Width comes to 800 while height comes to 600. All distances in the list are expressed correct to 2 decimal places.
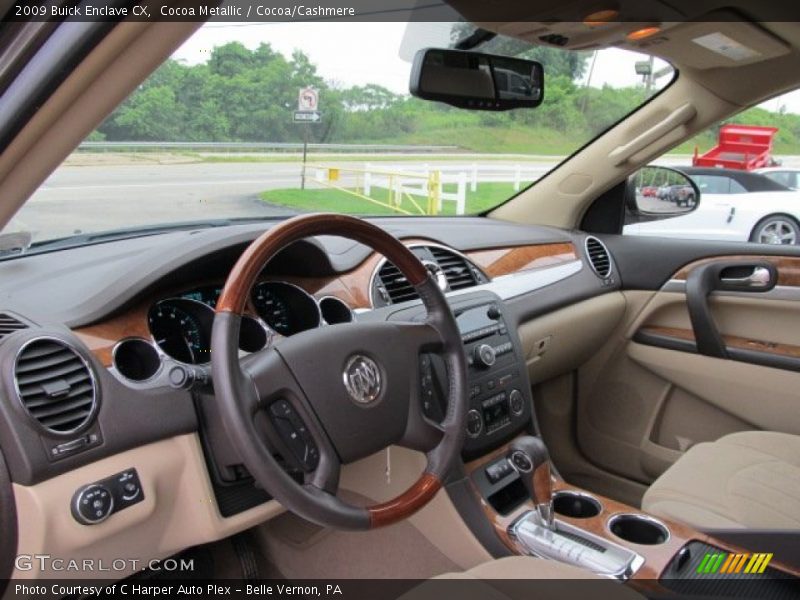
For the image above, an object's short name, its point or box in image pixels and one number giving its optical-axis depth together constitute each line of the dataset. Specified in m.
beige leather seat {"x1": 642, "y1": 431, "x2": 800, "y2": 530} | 2.08
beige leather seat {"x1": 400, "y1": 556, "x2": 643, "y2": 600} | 1.59
